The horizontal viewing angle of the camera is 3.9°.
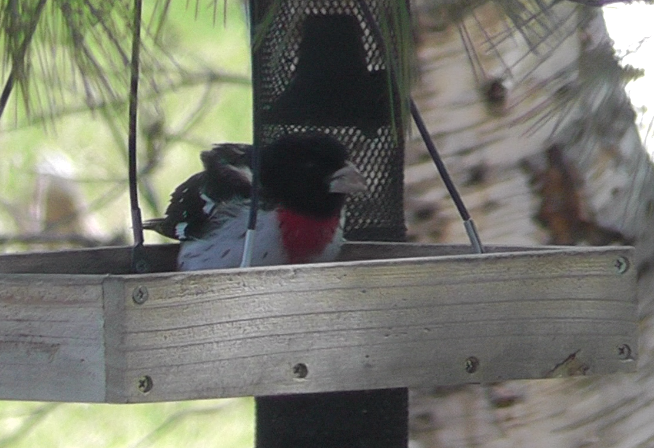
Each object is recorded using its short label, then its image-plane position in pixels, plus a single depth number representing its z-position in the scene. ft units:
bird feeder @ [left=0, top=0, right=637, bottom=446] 17.67
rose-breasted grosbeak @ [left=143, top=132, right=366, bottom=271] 18.63
